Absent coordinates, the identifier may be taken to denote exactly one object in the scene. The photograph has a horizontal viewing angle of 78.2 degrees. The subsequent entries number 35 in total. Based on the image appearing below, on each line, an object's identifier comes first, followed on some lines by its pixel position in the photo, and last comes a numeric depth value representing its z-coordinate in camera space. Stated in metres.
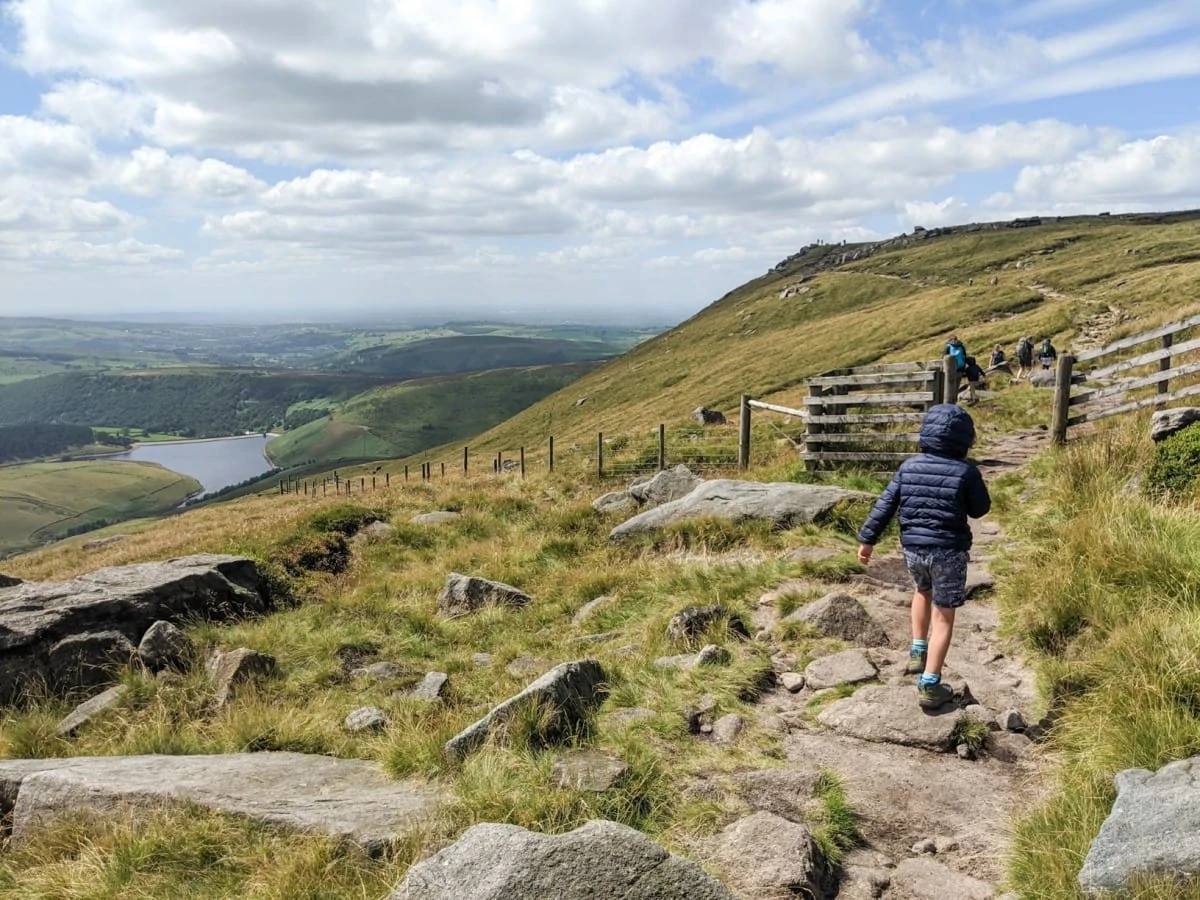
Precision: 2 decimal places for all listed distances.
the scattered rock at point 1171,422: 10.80
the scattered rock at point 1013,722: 6.18
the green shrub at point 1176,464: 9.27
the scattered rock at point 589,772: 5.32
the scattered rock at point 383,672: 9.77
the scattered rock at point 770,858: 4.40
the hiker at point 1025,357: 31.39
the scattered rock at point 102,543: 41.74
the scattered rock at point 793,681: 7.41
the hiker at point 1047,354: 30.53
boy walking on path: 6.86
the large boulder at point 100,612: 10.09
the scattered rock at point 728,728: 6.38
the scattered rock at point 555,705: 6.14
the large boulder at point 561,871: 3.82
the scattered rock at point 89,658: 10.20
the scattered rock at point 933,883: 4.48
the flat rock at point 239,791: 5.22
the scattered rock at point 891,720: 6.19
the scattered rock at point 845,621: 8.22
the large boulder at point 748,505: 12.84
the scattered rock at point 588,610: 10.80
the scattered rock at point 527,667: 8.90
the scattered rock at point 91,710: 8.58
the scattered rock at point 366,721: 7.59
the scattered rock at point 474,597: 12.13
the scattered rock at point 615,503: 16.92
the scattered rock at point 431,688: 8.47
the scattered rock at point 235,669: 9.13
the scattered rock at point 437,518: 19.06
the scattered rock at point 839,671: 7.33
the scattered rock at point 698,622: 8.58
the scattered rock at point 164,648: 10.30
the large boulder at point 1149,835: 3.72
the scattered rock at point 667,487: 16.62
